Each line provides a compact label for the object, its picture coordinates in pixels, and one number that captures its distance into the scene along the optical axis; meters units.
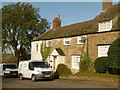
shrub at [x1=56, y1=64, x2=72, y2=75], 34.89
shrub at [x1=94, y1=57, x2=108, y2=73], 28.32
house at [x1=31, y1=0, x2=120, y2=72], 30.22
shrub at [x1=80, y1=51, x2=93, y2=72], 31.81
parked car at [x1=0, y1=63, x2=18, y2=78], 32.91
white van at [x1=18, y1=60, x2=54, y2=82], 24.69
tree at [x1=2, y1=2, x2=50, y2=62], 55.06
